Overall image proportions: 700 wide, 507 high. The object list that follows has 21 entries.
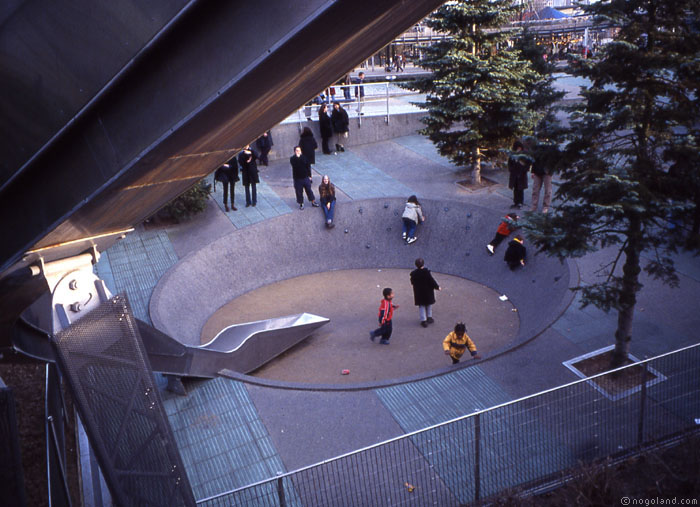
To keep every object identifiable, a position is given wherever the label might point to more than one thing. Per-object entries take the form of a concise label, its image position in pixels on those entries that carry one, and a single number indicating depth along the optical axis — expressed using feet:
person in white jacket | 54.39
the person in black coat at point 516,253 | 47.75
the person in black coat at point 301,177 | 56.49
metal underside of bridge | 12.96
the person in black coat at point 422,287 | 42.57
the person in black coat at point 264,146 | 69.82
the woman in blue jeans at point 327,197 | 55.31
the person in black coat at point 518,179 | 52.90
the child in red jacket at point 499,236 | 49.78
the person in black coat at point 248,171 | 57.57
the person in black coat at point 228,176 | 57.41
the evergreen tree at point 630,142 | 26.71
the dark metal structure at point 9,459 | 12.22
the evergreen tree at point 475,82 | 57.67
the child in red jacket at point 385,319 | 40.78
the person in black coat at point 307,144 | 61.52
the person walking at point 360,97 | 76.50
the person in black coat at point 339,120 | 72.33
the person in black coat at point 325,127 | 70.90
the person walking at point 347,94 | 81.28
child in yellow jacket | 35.19
